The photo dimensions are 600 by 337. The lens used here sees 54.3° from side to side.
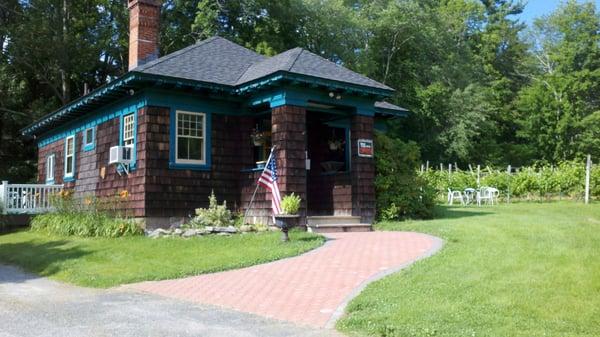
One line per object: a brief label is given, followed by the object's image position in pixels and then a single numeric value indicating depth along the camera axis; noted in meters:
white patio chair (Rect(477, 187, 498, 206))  22.90
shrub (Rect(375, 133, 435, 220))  15.73
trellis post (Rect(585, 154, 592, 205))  22.86
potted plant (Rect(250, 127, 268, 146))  15.36
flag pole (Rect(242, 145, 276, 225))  14.22
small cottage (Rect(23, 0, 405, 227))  13.97
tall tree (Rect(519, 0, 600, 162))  41.31
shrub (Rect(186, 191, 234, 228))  13.93
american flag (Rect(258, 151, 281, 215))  12.97
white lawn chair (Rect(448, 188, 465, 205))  23.55
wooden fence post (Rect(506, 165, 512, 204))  24.34
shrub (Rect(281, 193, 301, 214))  11.68
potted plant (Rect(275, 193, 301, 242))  11.49
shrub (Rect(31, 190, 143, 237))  13.70
